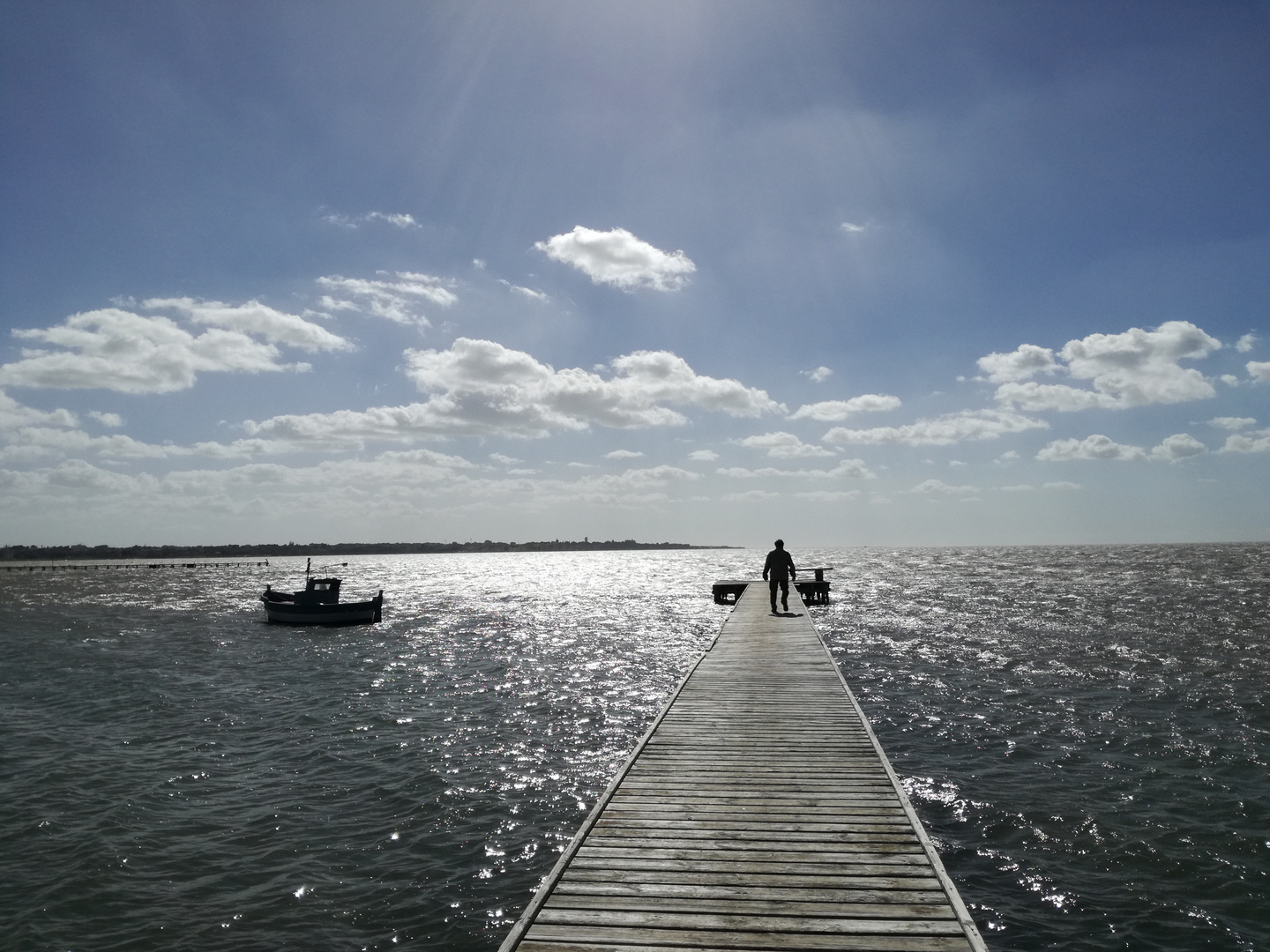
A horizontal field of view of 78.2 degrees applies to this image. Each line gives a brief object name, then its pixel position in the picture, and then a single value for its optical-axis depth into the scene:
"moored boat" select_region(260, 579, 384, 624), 41.69
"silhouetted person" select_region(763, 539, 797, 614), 25.02
